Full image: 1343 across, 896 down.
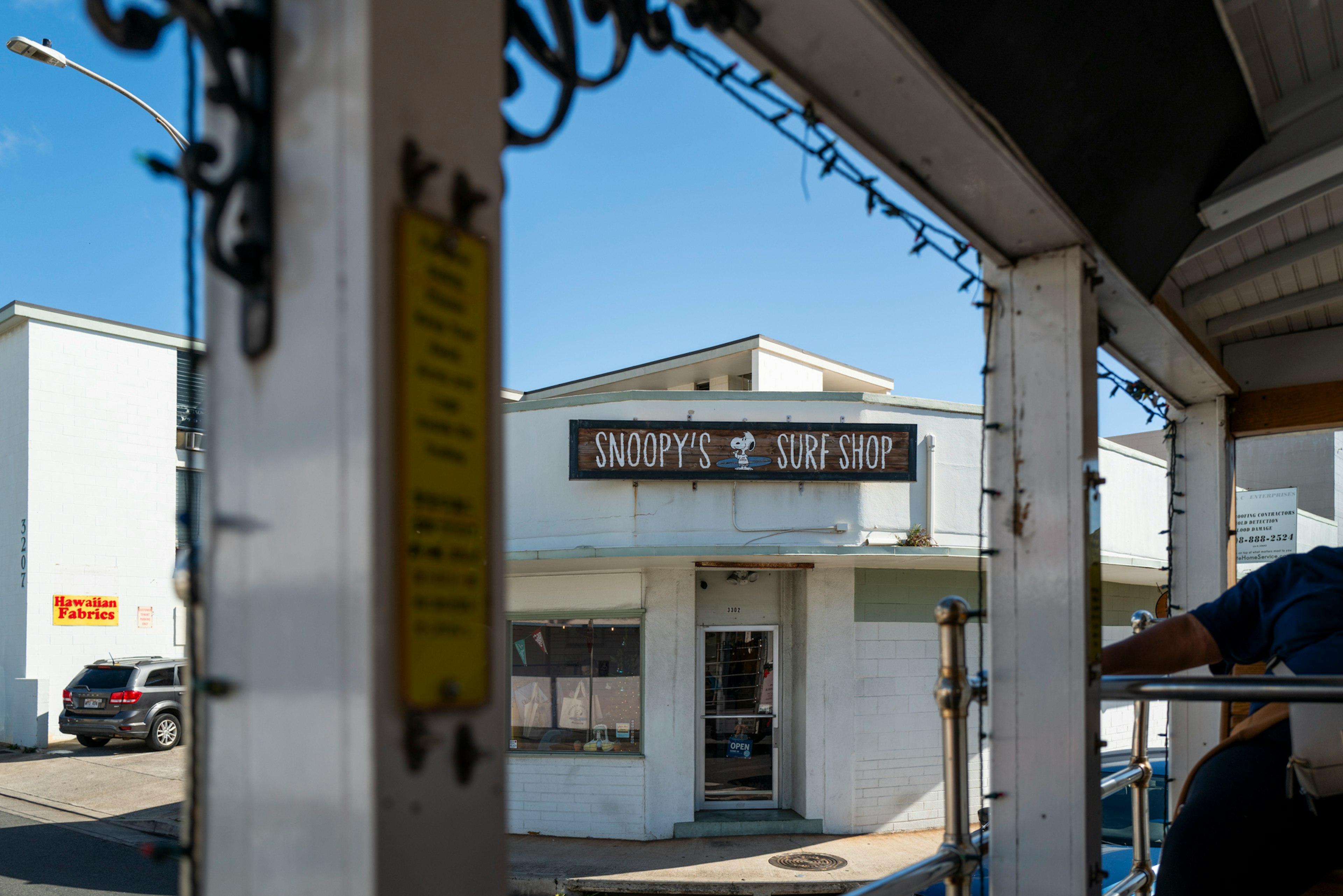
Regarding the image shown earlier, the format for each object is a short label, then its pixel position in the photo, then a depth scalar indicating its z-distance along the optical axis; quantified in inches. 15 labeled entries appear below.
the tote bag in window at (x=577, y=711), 467.5
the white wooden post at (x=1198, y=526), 189.9
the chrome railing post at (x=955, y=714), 94.4
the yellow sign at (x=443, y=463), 38.5
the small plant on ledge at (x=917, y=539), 449.4
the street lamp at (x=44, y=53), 339.6
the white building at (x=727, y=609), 442.0
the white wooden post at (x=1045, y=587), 99.3
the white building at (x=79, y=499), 686.5
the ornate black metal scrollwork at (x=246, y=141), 40.4
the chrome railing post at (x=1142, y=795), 137.7
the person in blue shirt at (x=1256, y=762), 99.2
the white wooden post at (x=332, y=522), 37.3
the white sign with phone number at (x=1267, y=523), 842.2
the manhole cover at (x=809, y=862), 390.9
